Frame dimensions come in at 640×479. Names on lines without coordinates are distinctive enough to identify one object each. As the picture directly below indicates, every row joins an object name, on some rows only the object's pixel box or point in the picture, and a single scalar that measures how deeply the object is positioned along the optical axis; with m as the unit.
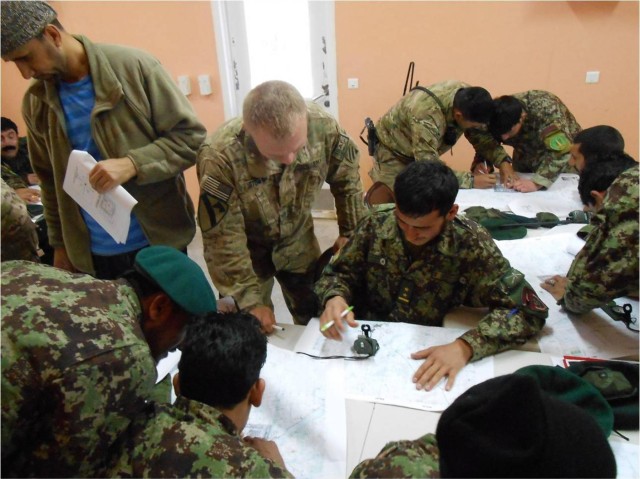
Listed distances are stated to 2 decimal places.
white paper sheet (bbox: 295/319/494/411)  1.12
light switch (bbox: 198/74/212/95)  3.66
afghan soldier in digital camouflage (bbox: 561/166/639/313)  1.22
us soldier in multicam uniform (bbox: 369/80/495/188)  2.41
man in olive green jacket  1.32
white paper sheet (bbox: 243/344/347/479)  0.98
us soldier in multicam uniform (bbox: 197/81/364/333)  1.25
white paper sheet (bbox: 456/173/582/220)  2.24
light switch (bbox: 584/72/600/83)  3.32
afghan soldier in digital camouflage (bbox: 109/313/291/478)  0.77
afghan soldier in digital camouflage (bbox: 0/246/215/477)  0.70
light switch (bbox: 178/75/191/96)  3.67
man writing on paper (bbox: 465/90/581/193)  2.56
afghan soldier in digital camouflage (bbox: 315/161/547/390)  1.24
